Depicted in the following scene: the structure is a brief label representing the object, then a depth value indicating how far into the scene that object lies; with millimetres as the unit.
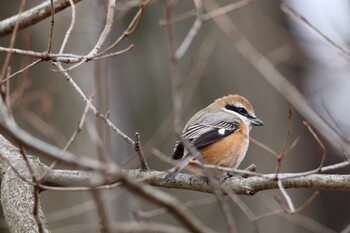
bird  8727
